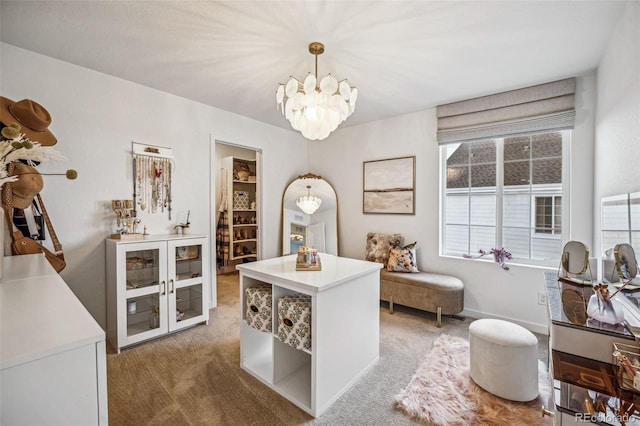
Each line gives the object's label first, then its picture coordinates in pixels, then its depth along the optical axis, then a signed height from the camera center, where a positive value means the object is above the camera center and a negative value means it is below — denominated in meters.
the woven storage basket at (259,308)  1.92 -0.71
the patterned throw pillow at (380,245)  3.62 -0.46
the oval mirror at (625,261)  1.33 -0.25
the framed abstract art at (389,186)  3.58 +0.37
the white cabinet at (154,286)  2.38 -0.74
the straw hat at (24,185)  1.68 +0.15
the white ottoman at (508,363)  1.75 -1.00
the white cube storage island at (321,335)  1.65 -0.87
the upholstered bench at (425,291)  2.91 -0.91
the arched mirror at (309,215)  4.22 -0.06
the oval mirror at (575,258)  1.78 -0.31
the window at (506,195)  2.76 +0.20
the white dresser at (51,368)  0.60 -0.38
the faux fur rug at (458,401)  1.60 -1.23
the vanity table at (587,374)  0.95 -0.64
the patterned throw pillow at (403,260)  3.36 -0.61
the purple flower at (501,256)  2.91 -0.47
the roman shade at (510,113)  2.56 +1.05
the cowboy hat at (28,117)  1.77 +0.63
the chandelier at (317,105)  1.79 +0.73
